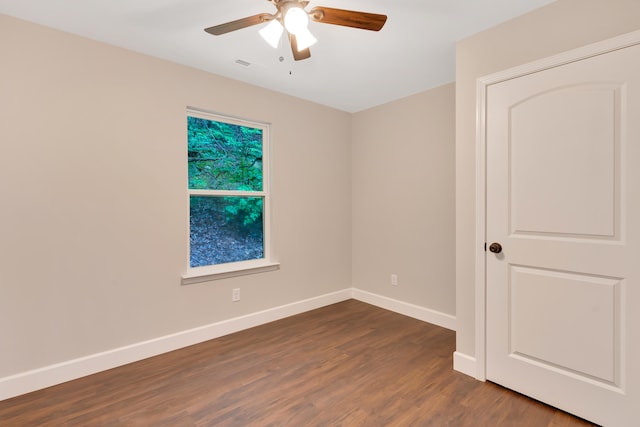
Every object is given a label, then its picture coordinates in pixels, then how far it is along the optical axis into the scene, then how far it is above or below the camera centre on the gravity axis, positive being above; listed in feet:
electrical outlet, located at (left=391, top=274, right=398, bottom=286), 12.01 -2.72
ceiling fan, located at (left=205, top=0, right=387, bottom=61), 5.26 +3.26
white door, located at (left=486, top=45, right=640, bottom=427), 5.52 -0.55
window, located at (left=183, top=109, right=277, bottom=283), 9.70 +0.45
